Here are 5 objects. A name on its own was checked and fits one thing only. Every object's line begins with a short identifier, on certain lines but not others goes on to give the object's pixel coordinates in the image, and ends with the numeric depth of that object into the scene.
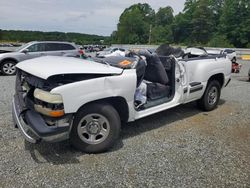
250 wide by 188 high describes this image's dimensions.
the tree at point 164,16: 74.17
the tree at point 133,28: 66.04
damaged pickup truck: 2.34
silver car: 8.06
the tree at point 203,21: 54.59
